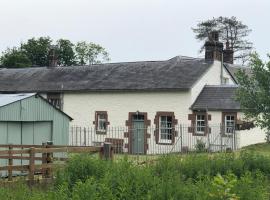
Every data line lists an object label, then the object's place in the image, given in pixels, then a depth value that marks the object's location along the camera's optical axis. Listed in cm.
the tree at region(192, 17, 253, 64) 7631
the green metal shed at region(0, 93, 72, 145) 1861
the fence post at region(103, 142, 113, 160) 1445
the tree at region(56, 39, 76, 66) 6819
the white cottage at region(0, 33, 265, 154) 2875
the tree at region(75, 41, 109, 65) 7419
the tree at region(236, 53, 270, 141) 1706
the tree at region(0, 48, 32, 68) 6168
